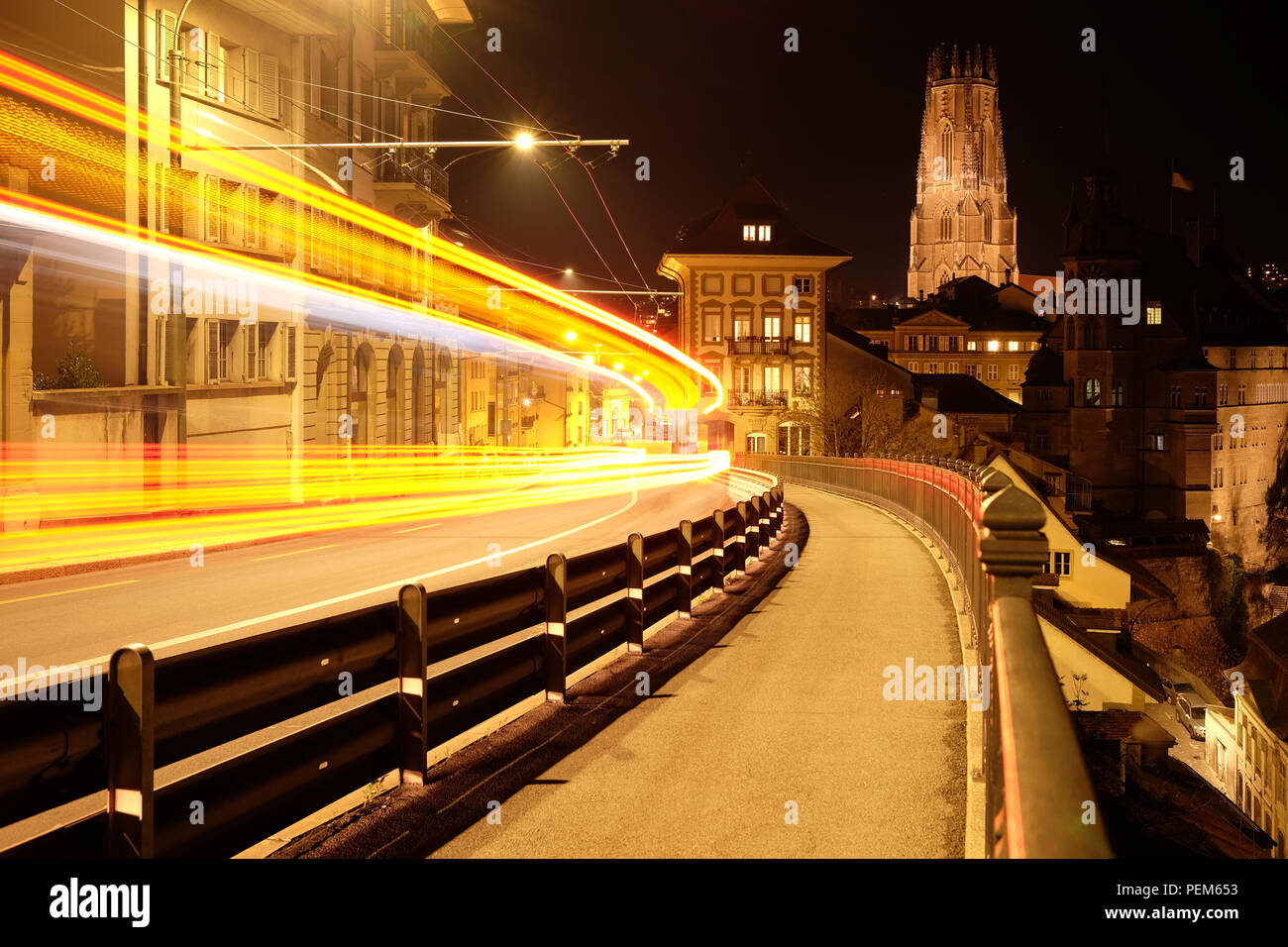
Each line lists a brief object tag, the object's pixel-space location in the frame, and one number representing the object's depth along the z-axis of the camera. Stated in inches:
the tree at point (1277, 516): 4795.8
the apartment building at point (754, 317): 3233.3
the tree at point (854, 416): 3189.0
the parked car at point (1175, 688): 2380.4
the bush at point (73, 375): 936.9
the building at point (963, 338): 5246.1
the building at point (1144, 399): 4362.7
